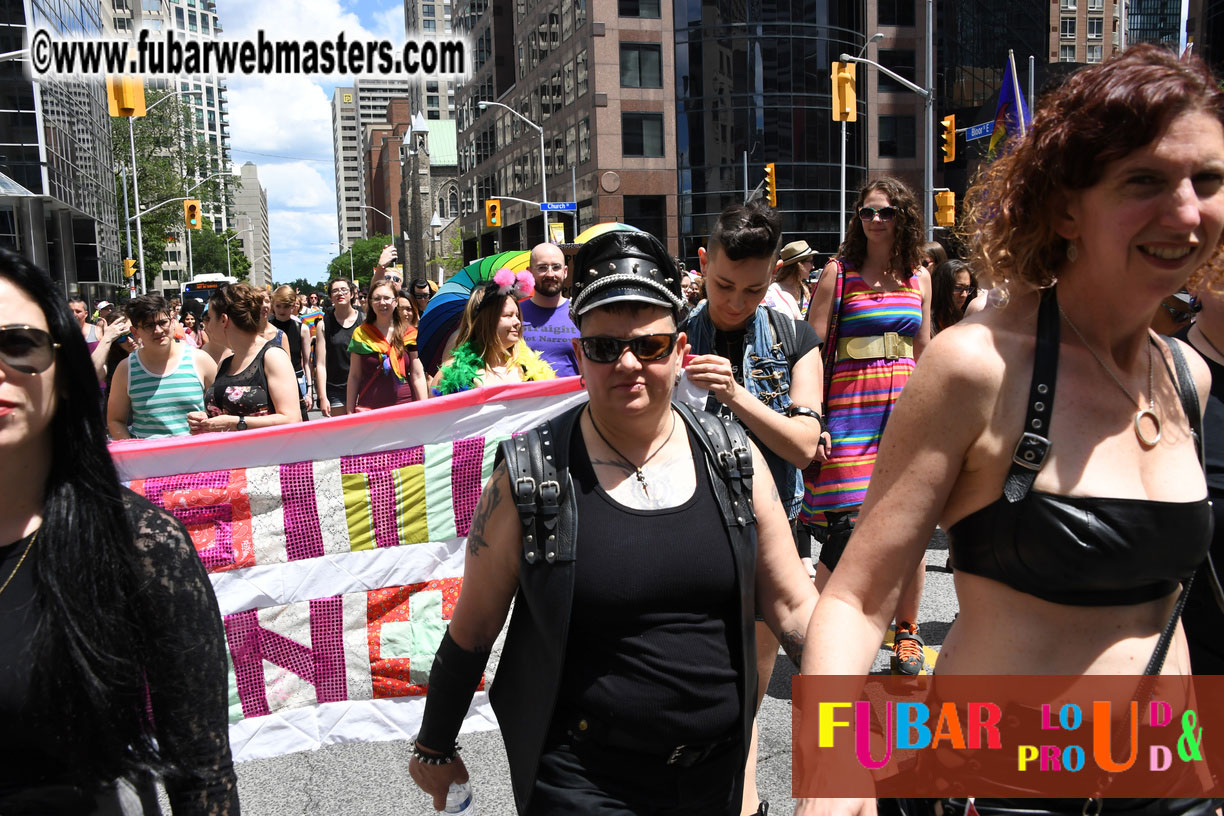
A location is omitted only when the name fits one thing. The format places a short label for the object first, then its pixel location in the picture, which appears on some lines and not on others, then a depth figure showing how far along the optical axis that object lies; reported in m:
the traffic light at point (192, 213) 38.44
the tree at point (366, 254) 151.62
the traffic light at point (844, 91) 21.47
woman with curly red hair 1.72
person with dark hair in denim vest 3.55
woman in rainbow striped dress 4.55
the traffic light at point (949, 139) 23.69
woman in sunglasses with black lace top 1.86
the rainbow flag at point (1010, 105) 10.82
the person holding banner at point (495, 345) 5.57
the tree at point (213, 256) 127.75
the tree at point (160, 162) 69.75
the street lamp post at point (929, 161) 23.34
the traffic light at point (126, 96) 16.88
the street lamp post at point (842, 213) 46.09
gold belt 4.67
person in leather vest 2.22
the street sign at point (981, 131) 15.12
